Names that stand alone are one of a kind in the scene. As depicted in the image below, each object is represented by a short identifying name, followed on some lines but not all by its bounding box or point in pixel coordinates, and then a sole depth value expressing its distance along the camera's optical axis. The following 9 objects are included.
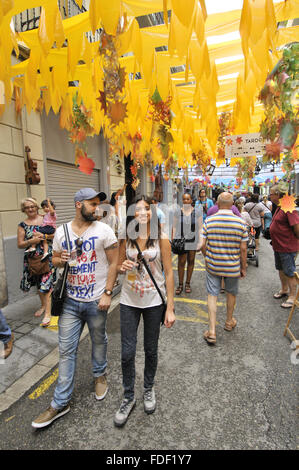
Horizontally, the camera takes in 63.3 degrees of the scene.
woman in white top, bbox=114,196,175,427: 2.11
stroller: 6.79
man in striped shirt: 3.27
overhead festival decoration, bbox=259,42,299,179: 2.61
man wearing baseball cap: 2.16
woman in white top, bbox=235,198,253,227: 6.68
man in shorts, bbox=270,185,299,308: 4.08
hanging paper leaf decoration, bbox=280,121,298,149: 2.78
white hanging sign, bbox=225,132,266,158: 4.82
